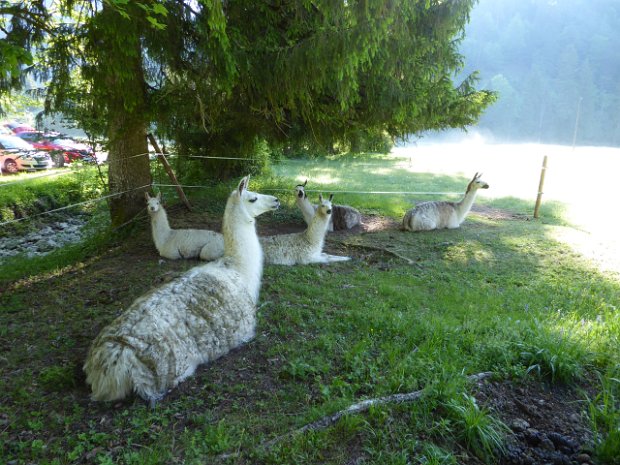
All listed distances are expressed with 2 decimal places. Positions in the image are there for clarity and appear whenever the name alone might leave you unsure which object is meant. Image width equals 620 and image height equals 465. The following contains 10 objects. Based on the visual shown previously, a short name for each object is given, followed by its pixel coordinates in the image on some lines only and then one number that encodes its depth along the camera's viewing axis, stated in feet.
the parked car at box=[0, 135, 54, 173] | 54.34
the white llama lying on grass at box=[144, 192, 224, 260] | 22.29
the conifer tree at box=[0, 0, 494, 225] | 17.43
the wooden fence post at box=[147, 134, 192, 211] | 28.14
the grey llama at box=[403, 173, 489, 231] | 30.96
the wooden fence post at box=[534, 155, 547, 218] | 36.96
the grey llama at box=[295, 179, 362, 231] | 30.89
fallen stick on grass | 8.50
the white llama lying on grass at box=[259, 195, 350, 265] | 22.90
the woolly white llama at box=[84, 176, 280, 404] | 10.36
